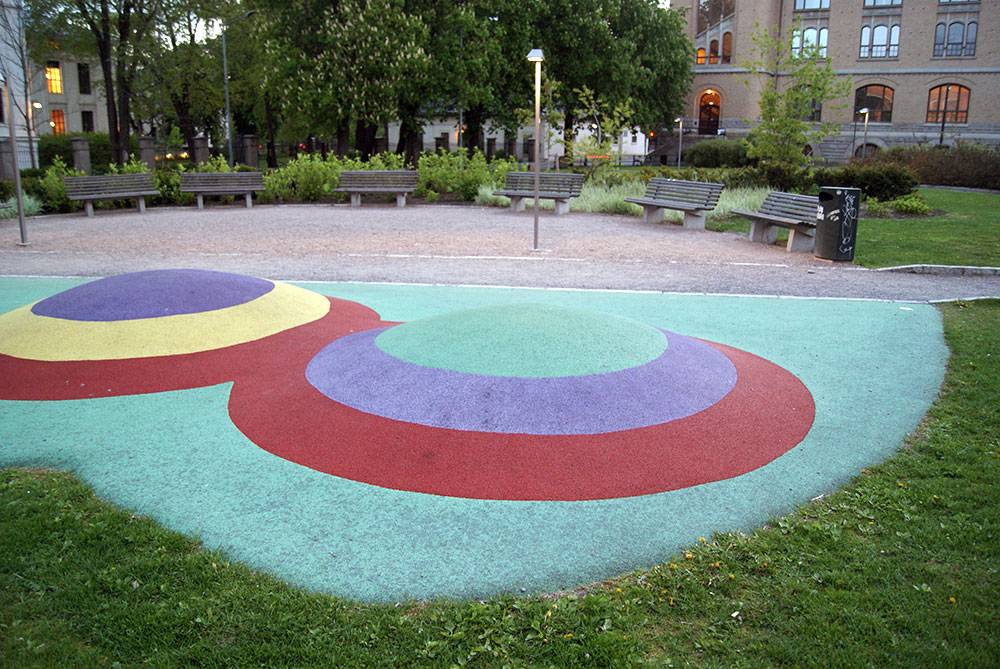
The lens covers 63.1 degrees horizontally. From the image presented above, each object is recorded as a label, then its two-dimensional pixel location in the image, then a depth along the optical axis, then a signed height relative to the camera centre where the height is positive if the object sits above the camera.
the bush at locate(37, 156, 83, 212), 23.05 -0.89
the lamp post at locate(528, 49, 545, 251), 14.64 +1.79
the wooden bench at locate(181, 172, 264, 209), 24.70 -0.60
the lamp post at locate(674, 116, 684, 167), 61.28 +2.85
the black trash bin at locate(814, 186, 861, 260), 14.03 -0.88
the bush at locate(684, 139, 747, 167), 46.09 +0.87
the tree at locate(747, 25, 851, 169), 24.97 +1.70
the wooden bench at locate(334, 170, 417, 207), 25.53 -0.53
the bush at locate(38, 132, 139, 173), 44.94 +0.84
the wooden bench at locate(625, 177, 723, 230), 19.42 -0.75
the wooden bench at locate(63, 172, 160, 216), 22.33 -0.69
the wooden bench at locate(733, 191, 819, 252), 15.45 -0.95
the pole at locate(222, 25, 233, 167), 42.97 +4.02
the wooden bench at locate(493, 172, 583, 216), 22.91 -0.58
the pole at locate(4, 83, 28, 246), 16.02 -0.55
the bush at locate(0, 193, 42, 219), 22.03 -1.21
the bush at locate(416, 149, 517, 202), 26.78 -0.27
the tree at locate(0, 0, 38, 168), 34.21 +5.70
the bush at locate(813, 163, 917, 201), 24.91 -0.29
